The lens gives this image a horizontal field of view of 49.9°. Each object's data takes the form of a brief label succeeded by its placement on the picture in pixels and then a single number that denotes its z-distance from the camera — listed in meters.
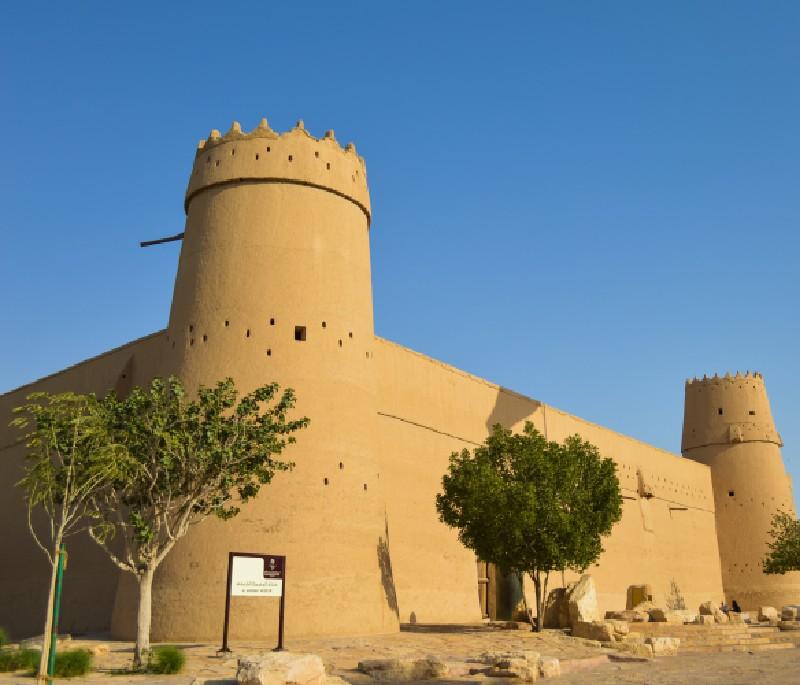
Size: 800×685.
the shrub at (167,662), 11.53
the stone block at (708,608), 24.32
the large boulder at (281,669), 9.48
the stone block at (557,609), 19.70
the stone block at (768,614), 26.23
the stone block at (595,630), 17.42
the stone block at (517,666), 11.59
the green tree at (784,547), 34.75
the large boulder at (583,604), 18.55
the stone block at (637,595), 28.61
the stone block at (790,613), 26.72
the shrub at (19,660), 11.31
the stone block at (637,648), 15.68
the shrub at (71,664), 10.81
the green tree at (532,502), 18.89
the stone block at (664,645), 16.16
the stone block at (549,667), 12.30
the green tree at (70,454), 11.75
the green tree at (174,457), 12.91
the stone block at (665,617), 20.58
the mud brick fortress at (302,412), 16.77
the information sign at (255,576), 13.60
